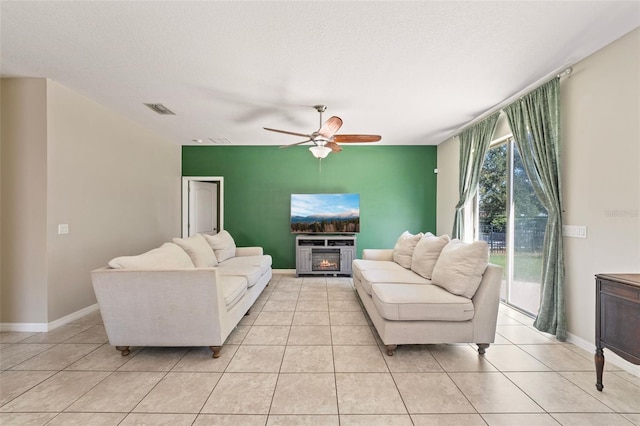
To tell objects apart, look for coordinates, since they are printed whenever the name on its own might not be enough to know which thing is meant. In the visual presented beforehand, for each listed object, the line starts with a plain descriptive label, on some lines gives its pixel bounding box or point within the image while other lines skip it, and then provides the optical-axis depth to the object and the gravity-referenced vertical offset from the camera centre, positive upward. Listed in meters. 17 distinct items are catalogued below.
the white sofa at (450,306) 2.37 -0.83
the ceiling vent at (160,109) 3.59 +1.41
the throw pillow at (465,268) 2.44 -0.52
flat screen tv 5.41 -0.03
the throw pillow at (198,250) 3.35 -0.50
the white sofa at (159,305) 2.25 -0.79
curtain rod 2.62 +1.38
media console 5.27 -0.83
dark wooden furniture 1.63 -0.67
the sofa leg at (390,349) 2.39 -1.21
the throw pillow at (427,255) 3.14 -0.51
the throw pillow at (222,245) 4.14 -0.53
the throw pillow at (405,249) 3.75 -0.53
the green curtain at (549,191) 2.65 +0.23
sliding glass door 3.22 -0.13
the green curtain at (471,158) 3.86 +0.86
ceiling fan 3.13 +0.95
